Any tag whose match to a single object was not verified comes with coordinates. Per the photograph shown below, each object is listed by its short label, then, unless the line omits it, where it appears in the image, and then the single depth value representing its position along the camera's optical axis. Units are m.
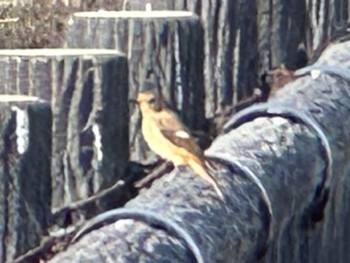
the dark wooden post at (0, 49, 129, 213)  6.80
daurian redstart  6.51
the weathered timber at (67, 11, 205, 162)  7.44
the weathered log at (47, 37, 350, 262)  5.34
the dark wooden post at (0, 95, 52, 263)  6.14
